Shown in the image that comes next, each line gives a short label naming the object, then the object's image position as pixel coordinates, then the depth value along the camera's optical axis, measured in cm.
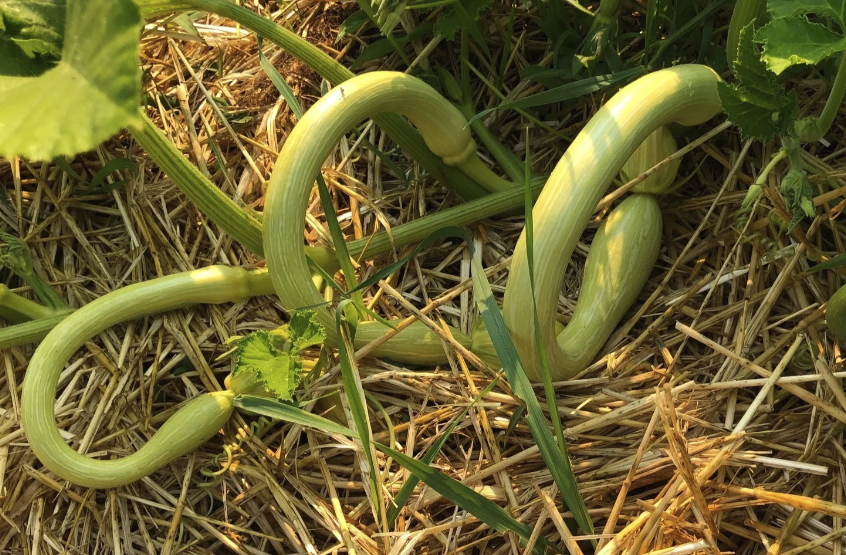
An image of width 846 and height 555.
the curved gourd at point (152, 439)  120
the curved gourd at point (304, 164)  116
